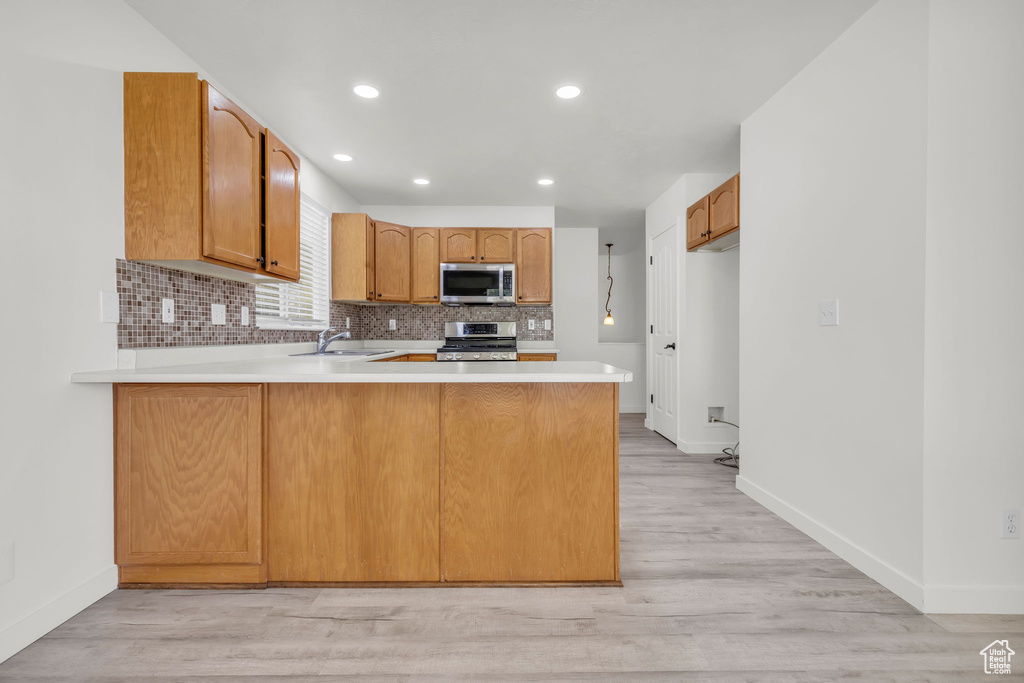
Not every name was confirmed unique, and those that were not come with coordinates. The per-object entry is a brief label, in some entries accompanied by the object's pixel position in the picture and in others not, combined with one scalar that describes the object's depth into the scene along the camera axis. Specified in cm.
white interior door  448
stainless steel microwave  486
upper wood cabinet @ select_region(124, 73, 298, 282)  191
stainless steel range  466
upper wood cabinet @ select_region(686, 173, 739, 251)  321
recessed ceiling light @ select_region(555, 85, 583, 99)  261
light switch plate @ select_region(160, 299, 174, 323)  220
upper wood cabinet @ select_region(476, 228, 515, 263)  493
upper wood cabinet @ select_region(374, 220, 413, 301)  477
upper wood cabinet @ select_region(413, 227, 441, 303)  490
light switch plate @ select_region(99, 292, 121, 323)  186
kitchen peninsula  189
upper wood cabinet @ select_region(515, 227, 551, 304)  494
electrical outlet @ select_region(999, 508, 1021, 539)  174
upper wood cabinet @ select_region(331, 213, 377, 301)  437
